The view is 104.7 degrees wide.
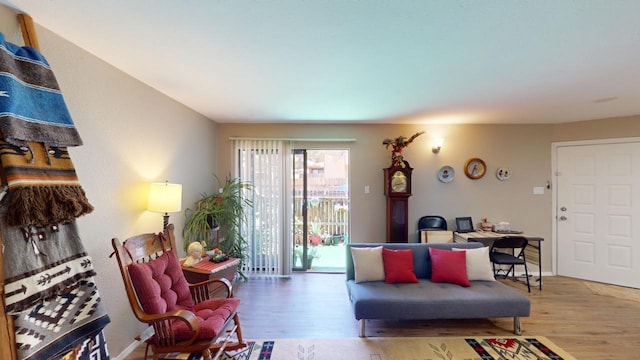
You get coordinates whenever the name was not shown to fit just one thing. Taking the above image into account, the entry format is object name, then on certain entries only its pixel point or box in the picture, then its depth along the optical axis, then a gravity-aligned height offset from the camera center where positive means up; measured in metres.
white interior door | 3.48 -0.49
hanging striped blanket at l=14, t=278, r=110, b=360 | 1.20 -0.78
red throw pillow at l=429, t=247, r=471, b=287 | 2.62 -0.96
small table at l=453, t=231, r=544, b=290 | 3.40 -0.83
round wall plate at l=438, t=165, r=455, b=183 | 3.98 +0.08
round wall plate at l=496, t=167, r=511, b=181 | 3.94 +0.08
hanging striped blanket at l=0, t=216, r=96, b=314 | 1.17 -0.44
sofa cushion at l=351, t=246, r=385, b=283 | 2.68 -0.94
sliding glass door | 4.10 -0.49
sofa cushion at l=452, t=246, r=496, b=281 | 2.69 -0.95
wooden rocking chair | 1.66 -0.90
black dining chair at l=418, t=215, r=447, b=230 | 3.91 -0.70
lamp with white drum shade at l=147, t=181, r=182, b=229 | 2.24 -0.17
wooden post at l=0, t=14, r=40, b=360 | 1.14 -0.72
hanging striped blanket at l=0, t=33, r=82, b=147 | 1.18 +0.40
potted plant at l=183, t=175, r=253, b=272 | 3.03 -0.52
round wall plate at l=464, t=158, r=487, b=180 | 3.95 +0.17
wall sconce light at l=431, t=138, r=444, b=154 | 3.93 +0.54
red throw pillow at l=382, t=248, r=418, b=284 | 2.64 -0.95
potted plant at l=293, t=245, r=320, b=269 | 4.09 -1.24
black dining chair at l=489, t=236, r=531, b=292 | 3.25 -0.92
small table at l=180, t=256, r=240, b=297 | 2.39 -0.91
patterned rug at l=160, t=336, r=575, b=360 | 2.08 -1.49
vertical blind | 3.89 -0.39
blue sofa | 2.28 -1.16
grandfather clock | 3.72 -0.31
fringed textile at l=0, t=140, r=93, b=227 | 1.19 -0.03
